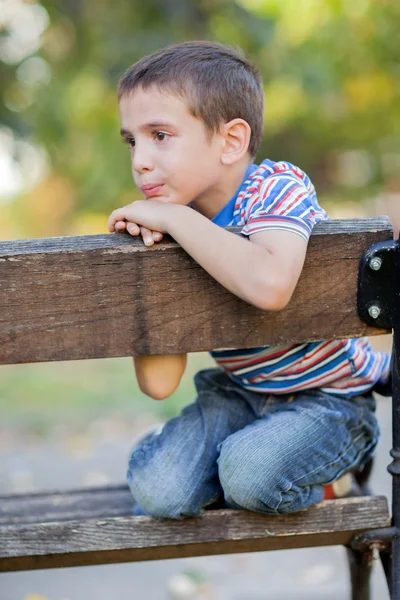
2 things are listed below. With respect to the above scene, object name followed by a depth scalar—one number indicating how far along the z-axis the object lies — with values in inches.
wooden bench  84.5
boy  89.7
